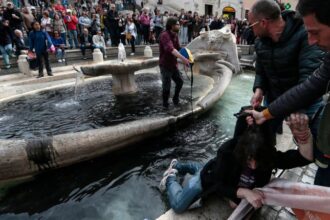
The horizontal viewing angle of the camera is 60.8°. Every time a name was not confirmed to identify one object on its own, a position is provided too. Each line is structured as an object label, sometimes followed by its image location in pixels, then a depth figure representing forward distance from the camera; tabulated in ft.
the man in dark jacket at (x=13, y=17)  31.71
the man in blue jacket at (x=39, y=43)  26.55
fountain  10.44
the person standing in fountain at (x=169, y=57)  15.71
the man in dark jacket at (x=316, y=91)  4.25
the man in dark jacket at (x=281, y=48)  7.11
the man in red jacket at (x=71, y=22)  37.81
